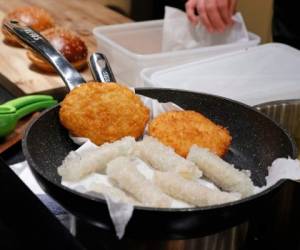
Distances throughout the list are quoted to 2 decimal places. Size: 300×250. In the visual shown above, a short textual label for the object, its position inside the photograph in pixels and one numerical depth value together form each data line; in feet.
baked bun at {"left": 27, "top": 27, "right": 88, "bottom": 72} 5.46
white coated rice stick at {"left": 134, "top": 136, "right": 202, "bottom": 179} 2.51
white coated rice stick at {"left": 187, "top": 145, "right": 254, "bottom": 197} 2.48
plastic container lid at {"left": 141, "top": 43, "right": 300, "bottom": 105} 4.21
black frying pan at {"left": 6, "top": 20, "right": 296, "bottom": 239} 2.06
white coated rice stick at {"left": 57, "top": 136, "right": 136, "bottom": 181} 2.50
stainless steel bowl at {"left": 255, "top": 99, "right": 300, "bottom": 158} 3.32
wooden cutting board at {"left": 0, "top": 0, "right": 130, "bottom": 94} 5.21
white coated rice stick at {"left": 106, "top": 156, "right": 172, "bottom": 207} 2.22
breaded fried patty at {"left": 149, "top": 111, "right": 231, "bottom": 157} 2.89
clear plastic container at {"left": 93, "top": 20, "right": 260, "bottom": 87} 4.73
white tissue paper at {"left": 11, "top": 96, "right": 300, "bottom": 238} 2.05
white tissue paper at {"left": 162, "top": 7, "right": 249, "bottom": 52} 5.52
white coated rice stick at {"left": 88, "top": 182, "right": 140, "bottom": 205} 2.22
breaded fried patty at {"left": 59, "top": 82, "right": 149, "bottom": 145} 2.95
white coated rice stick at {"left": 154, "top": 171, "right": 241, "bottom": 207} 2.26
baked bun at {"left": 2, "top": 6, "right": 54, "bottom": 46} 6.30
